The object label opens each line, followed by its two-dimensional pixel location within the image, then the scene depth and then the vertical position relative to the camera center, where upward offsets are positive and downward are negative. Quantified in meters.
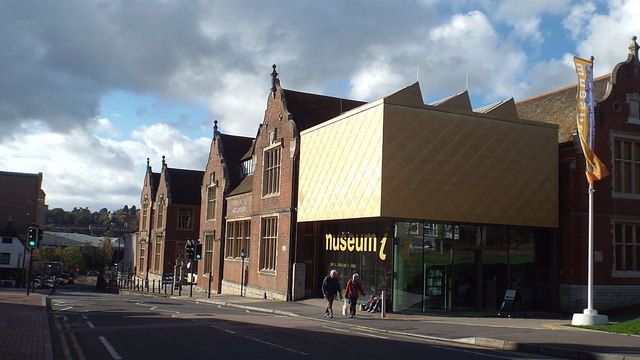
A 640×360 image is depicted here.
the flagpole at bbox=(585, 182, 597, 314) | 19.44 +0.07
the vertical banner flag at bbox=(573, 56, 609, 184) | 20.59 +4.91
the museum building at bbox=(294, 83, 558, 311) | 24.16 +2.18
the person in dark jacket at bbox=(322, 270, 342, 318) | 22.47 -1.32
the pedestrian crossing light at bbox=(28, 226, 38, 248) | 29.94 +0.17
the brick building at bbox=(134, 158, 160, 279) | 64.56 +2.45
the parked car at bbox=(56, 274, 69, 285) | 61.69 -3.87
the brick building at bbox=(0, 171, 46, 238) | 91.25 +6.21
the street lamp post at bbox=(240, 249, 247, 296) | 35.69 -1.76
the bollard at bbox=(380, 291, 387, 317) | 22.70 -1.77
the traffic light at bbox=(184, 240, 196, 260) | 34.47 -0.15
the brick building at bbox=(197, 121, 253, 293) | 42.53 +3.75
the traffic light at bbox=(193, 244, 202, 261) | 34.56 -0.40
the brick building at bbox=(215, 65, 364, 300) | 32.00 +3.09
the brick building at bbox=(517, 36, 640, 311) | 25.84 +2.39
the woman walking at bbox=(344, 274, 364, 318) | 22.59 -1.38
